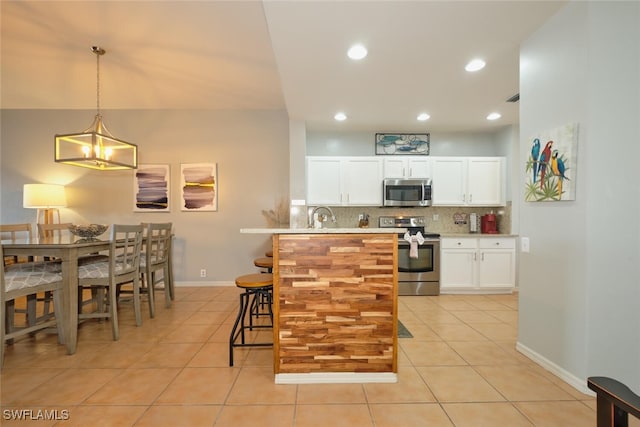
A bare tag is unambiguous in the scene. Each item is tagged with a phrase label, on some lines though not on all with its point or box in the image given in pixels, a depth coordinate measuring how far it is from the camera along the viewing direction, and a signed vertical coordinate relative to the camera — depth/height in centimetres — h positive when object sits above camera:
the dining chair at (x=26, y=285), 214 -57
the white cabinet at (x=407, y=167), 458 +73
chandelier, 305 +70
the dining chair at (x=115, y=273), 271 -58
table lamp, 425 +22
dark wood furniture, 86 -56
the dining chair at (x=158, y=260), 334 -59
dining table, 242 -51
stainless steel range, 424 -80
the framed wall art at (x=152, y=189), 472 +38
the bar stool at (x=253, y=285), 224 -55
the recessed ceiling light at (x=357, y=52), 245 +138
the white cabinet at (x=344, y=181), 459 +51
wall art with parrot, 194 +35
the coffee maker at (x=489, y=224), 469 -15
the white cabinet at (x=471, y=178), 459 +57
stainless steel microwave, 449 +34
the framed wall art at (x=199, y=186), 472 +43
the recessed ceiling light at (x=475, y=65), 268 +139
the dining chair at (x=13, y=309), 256 -87
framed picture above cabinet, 489 +118
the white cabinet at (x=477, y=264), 423 -72
